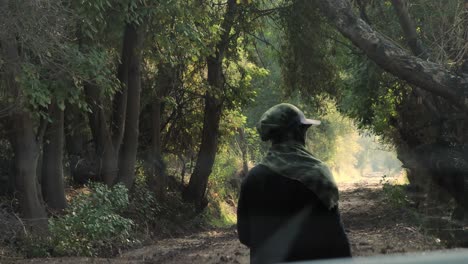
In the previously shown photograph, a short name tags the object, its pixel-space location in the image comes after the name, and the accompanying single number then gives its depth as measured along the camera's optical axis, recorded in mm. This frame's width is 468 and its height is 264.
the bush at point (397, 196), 18155
